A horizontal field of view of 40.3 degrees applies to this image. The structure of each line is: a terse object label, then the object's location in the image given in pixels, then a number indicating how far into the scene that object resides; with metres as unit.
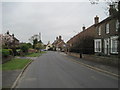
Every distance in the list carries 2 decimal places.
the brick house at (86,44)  28.98
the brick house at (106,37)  23.58
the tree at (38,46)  78.89
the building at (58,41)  112.69
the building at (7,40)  43.20
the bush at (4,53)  20.66
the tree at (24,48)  41.28
